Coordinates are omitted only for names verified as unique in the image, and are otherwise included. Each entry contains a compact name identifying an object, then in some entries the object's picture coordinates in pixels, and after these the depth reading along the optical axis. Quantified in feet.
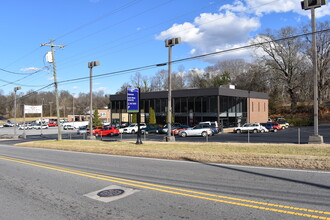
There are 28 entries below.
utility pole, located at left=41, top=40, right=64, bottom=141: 99.14
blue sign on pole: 68.16
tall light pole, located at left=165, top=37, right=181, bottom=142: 73.82
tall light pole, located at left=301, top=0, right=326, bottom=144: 51.68
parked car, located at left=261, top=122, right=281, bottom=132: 128.26
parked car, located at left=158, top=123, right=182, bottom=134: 130.04
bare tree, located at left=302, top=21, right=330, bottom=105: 193.49
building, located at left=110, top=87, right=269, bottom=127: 146.61
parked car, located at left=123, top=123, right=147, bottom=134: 144.66
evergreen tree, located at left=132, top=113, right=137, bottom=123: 173.67
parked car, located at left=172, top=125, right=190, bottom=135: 115.89
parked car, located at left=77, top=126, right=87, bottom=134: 159.35
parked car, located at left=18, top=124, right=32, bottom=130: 271.53
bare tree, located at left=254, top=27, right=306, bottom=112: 203.92
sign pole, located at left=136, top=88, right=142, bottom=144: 68.03
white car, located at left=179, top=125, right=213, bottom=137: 107.55
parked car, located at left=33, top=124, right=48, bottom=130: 273.33
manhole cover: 22.98
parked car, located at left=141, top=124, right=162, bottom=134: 135.29
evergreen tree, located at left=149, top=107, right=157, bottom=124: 159.33
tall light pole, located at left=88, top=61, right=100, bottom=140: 98.73
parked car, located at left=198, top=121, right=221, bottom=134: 111.55
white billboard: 189.52
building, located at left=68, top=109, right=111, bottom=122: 319.23
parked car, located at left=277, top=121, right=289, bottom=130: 148.30
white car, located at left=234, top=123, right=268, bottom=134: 121.29
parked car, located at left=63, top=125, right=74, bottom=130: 236.02
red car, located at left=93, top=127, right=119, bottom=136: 136.36
